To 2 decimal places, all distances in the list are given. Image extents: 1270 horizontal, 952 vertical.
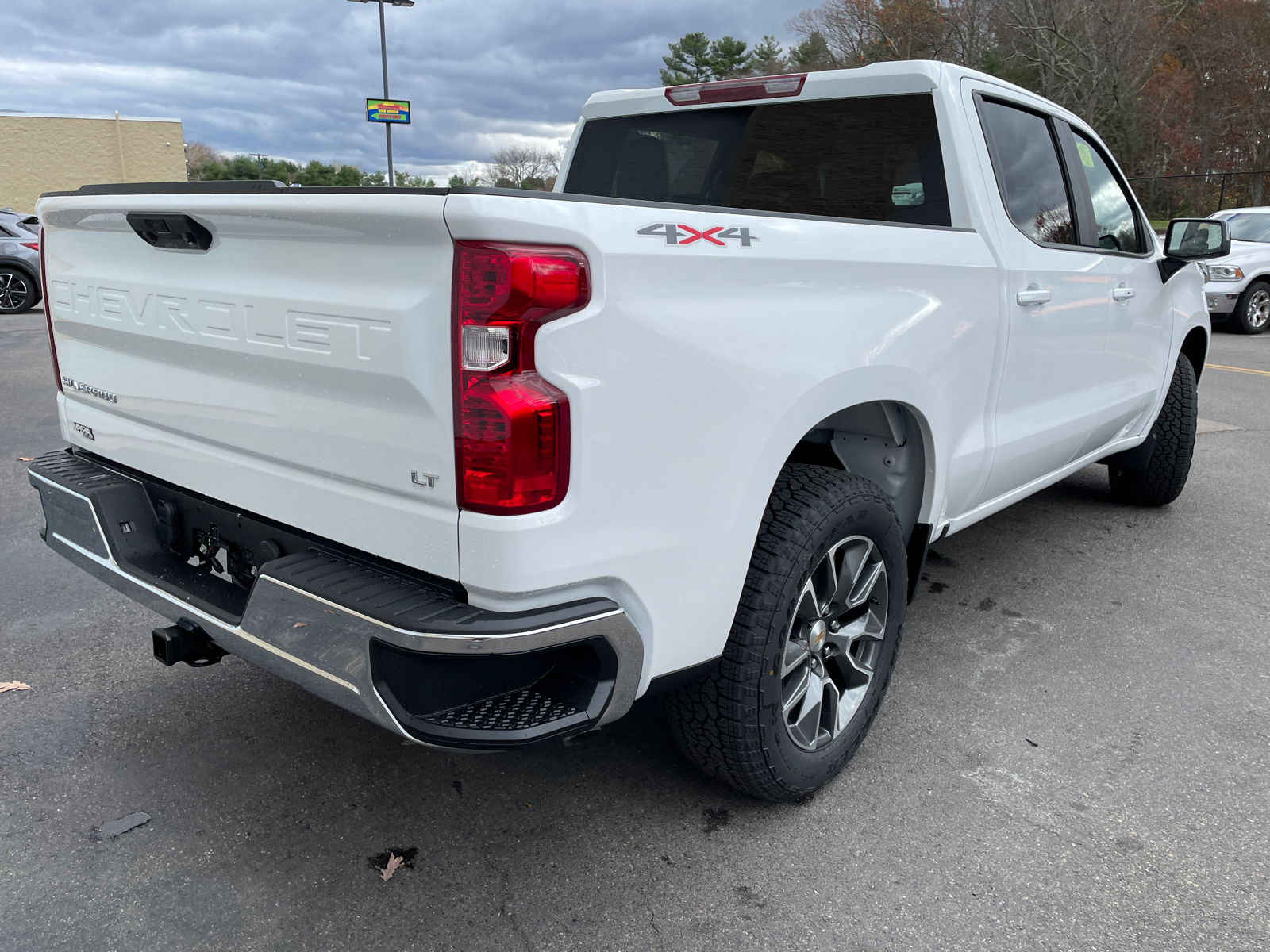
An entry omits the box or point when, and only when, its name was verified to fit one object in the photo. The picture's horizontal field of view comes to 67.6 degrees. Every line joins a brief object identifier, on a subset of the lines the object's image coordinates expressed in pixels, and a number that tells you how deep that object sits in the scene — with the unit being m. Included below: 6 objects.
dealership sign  22.91
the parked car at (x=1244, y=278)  13.17
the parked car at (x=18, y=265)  14.19
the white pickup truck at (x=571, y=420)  1.69
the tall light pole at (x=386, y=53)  22.69
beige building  42.62
